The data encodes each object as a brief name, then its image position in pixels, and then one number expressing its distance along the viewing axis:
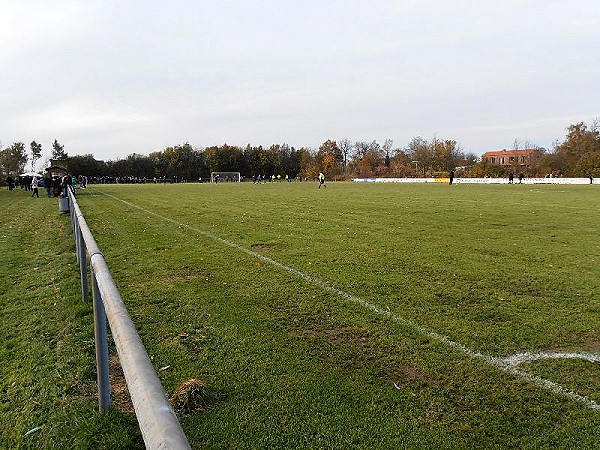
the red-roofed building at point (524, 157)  93.75
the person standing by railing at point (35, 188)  32.50
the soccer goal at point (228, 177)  106.94
